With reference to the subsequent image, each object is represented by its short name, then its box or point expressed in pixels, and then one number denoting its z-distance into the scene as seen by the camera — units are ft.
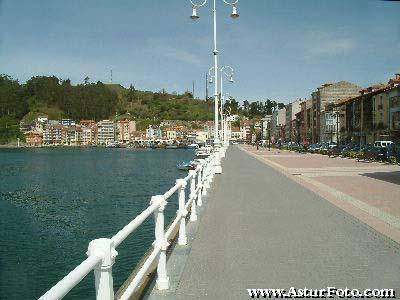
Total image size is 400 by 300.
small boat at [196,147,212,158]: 222.52
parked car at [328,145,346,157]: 176.65
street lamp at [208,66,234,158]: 107.66
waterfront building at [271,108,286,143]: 568.08
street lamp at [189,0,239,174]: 71.36
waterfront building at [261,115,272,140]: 639.31
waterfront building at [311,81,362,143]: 363.66
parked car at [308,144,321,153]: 216.99
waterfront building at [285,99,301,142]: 503.98
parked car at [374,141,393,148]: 177.41
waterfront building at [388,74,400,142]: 214.48
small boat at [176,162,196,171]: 190.06
